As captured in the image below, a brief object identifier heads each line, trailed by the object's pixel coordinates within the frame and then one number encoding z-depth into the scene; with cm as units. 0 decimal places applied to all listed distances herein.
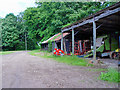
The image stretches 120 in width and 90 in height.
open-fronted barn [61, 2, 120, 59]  802
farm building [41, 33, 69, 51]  1860
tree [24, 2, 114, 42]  2120
